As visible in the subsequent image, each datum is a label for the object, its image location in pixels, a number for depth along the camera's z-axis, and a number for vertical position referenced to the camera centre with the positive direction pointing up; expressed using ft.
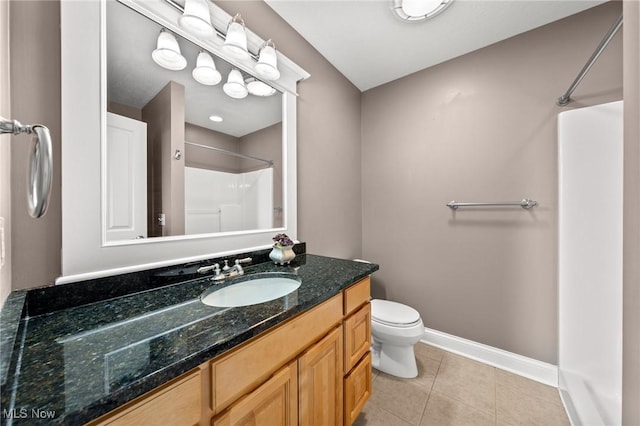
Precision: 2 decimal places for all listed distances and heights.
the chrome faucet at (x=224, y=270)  3.37 -0.87
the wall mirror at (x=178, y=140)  2.89 +1.13
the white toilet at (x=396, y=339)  5.05 -2.85
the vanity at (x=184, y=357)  1.36 -1.02
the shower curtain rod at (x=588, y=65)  3.13 +2.40
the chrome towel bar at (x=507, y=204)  5.17 +0.17
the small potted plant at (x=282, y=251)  4.18 -0.71
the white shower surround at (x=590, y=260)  4.08 -0.95
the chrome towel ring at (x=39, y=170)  1.40 +0.27
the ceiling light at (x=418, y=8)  4.47 +4.06
